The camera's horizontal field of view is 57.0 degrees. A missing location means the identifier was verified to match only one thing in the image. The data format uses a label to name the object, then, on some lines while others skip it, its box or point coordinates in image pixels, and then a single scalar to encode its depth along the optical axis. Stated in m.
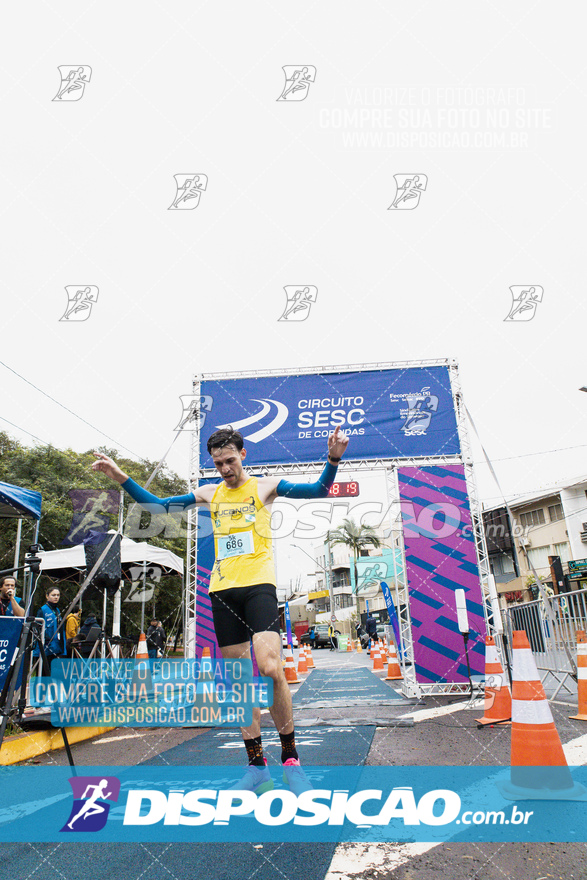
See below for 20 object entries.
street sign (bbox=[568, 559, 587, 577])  32.08
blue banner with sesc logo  10.14
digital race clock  10.45
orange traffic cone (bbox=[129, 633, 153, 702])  8.89
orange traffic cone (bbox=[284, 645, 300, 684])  11.10
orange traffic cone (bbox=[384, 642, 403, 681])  12.16
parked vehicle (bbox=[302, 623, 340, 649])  37.91
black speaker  9.03
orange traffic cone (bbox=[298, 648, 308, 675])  15.11
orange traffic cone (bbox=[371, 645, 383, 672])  15.89
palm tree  52.22
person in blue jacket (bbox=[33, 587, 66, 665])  7.77
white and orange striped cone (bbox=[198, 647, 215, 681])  9.55
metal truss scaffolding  8.98
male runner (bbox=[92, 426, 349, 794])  2.87
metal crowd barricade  7.16
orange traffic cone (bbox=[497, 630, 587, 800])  2.80
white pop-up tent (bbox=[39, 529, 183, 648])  10.99
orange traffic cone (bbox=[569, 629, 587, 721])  5.35
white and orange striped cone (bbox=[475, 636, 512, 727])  5.60
